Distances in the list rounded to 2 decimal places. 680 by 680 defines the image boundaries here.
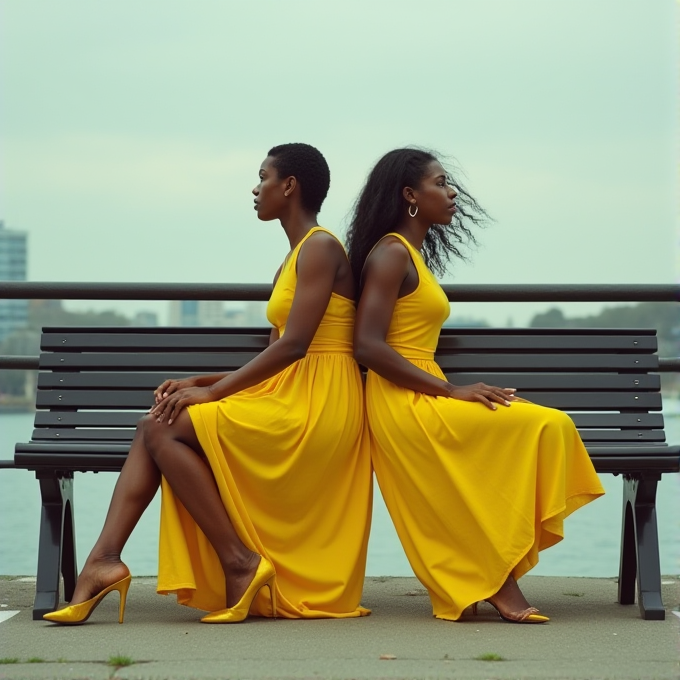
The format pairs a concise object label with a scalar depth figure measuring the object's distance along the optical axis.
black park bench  4.17
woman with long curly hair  3.66
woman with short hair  3.64
